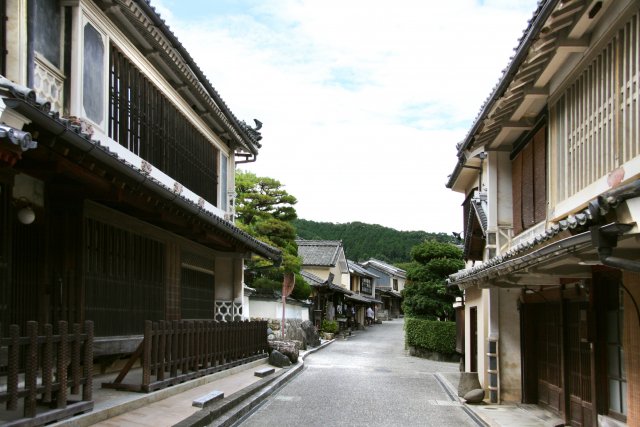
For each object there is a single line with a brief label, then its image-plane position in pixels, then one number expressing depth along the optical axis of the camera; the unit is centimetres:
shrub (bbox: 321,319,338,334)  4780
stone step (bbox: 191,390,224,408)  1148
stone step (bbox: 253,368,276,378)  1800
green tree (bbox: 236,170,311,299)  3531
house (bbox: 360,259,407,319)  9196
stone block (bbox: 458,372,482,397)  1622
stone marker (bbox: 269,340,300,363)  2339
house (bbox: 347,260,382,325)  6656
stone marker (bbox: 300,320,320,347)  3519
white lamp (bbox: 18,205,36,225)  936
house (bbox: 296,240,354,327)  5081
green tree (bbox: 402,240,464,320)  3303
